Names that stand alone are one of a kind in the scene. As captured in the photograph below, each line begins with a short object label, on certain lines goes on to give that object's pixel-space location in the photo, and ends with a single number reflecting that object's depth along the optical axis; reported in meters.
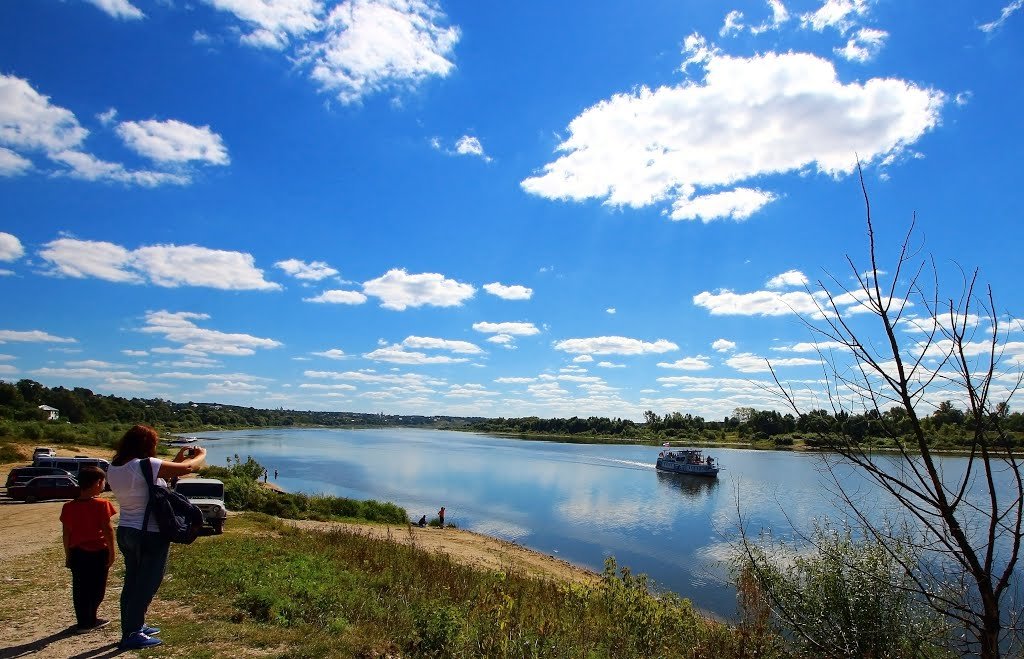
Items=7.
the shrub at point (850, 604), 6.94
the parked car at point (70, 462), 26.59
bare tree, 2.57
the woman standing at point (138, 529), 5.34
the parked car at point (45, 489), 23.81
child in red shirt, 6.02
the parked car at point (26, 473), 24.12
